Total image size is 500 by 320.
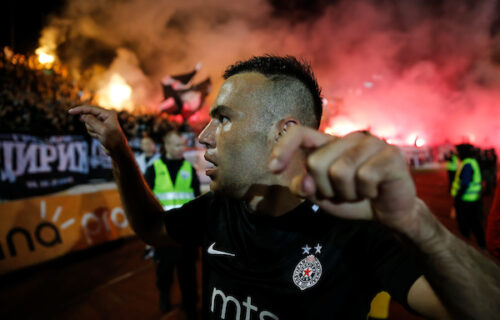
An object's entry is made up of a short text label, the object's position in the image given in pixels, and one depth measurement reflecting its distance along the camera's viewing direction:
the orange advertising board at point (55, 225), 4.43
